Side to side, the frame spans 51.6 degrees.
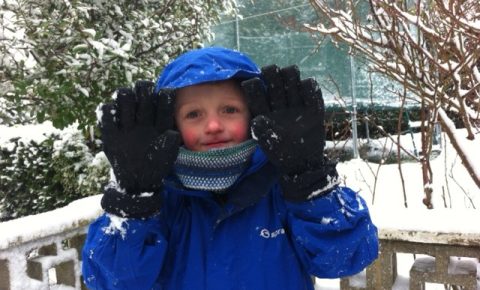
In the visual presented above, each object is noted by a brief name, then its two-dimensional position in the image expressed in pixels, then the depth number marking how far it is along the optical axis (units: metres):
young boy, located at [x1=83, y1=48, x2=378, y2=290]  1.18
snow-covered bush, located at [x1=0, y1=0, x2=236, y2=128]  3.41
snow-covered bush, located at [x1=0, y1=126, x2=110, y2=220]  4.42
